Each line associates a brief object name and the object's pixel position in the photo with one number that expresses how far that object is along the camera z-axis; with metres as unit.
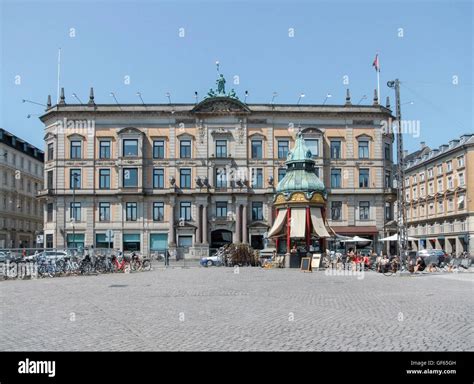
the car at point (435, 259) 41.00
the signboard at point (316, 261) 37.28
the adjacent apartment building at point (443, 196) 71.38
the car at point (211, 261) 47.06
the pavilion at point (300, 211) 39.53
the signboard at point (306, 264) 35.91
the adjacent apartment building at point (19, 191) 76.56
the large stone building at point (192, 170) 62.38
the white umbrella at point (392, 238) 43.66
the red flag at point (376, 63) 49.97
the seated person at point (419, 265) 33.38
